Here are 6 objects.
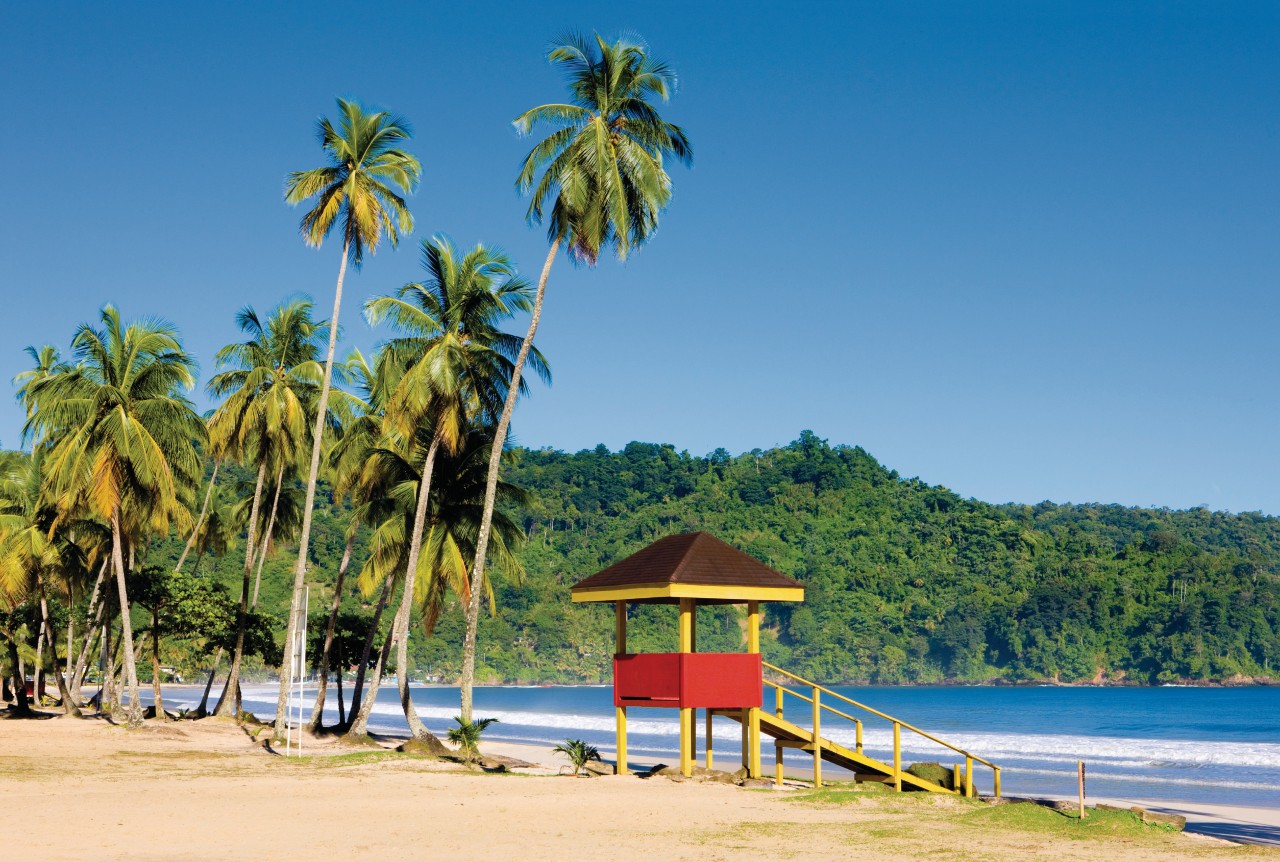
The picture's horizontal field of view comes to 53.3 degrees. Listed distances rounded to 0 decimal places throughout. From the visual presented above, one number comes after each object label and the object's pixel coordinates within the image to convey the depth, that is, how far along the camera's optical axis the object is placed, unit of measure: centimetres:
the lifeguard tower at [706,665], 2342
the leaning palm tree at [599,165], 2756
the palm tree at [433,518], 3331
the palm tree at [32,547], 3669
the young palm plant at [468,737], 2591
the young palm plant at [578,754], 2512
